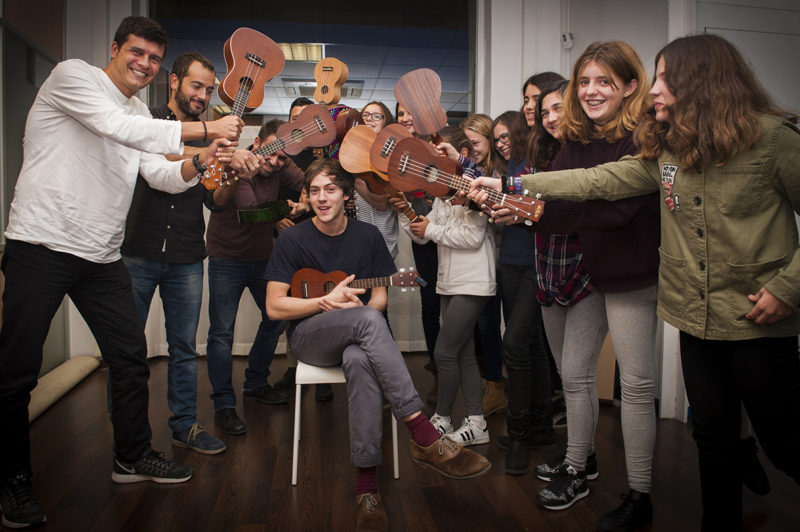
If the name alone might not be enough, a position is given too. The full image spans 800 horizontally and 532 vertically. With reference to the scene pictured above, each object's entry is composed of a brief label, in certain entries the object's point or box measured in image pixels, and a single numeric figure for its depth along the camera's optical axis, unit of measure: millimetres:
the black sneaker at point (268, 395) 3314
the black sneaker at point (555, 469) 2330
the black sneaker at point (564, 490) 2115
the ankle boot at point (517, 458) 2418
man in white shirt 1950
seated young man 2117
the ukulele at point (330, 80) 2709
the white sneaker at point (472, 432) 2680
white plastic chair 2301
